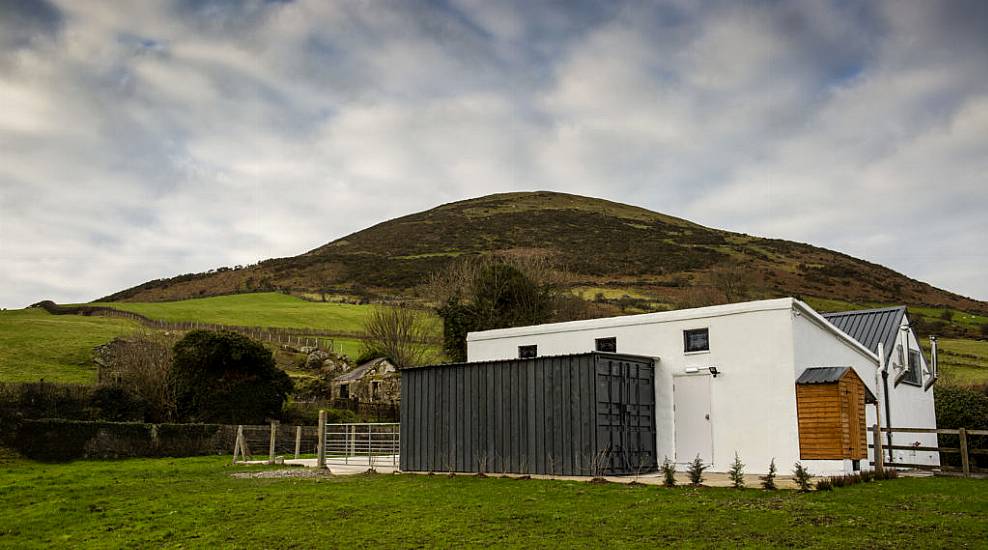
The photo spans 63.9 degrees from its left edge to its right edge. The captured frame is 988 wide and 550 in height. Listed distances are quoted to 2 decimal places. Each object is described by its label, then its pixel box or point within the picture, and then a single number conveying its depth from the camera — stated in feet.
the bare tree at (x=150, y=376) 99.14
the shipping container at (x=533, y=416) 63.16
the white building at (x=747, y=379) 62.49
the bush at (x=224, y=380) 101.76
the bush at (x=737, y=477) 48.98
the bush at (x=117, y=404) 87.20
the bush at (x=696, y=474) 51.62
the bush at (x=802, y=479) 48.62
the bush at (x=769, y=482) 48.58
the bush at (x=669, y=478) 51.76
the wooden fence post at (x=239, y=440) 78.43
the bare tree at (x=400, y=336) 147.95
